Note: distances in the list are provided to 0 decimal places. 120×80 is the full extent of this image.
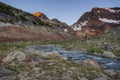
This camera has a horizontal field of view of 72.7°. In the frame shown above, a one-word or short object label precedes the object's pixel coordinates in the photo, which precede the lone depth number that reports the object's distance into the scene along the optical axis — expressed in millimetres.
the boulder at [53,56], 5458
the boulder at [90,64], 4926
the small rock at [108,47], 9487
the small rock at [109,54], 7547
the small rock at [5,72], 3972
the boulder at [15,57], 4942
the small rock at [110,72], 4381
